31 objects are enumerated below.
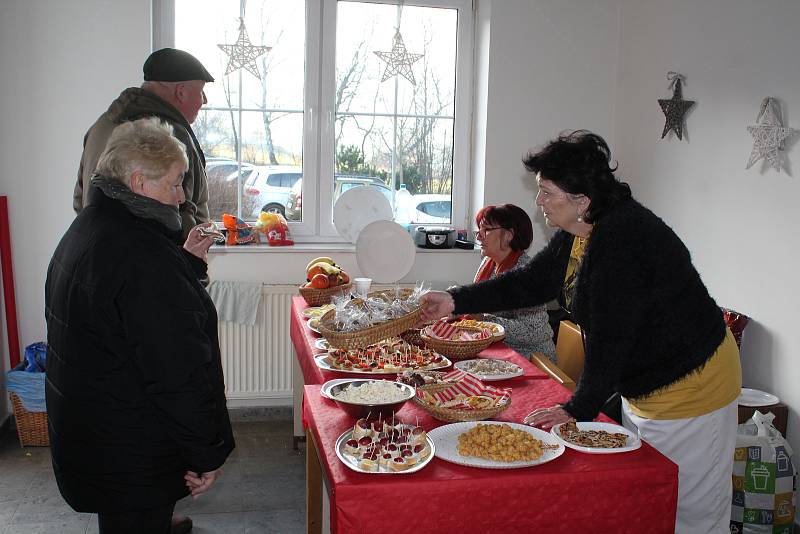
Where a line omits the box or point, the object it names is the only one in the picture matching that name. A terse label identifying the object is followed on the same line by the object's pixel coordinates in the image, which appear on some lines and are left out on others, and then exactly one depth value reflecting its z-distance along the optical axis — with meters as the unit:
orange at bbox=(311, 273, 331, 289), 3.39
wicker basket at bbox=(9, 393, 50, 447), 3.64
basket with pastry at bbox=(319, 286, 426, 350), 2.28
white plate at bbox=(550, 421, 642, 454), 1.73
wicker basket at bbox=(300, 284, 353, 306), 3.38
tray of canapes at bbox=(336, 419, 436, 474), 1.61
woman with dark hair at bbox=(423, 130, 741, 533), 1.79
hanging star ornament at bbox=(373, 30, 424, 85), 4.23
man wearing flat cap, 2.69
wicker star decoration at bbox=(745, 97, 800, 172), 2.97
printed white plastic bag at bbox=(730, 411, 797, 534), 2.75
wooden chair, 2.89
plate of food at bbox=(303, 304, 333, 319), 3.16
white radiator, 4.05
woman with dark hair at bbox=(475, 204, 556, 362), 2.98
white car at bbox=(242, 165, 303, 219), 4.27
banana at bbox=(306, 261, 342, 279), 3.48
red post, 3.70
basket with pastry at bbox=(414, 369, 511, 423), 1.91
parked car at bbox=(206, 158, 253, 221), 4.20
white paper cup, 3.34
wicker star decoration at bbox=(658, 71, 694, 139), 3.64
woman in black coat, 1.56
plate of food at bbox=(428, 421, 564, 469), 1.66
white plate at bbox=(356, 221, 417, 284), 3.91
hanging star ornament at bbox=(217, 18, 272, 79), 4.05
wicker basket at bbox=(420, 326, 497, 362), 2.55
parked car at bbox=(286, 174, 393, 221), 4.35
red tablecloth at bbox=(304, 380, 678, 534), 1.55
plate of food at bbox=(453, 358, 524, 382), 2.31
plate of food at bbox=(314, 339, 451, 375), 2.41
